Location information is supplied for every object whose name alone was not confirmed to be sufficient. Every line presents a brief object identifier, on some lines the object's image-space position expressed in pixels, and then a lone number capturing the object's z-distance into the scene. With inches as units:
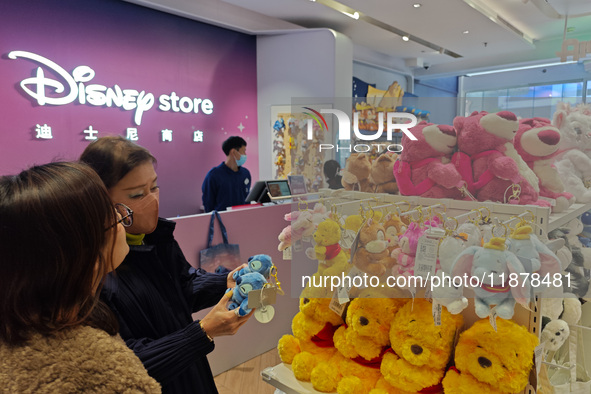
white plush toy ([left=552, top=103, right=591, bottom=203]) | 46.2
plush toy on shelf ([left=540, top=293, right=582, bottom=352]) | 54.2
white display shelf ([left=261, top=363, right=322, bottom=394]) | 57.6
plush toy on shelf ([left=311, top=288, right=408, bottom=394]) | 53.3
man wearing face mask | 160.2
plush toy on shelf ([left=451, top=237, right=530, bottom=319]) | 39.2
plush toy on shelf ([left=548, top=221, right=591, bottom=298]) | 42.8
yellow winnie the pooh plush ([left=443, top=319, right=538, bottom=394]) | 44.4
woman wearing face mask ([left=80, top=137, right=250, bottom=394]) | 39.5
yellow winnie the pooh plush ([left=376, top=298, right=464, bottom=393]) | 48.4
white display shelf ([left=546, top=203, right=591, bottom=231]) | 44.9
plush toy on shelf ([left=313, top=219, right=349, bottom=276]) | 50.9
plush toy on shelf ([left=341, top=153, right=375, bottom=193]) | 49.1
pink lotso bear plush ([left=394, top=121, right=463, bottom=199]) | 46.7
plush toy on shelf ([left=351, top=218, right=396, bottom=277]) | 48.5
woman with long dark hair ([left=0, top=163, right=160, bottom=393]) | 26.1
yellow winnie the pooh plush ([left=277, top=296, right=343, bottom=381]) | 59.2
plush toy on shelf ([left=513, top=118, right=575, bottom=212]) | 47.4
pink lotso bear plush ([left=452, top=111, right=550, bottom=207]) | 46.1
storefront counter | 101.6
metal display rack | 43.7
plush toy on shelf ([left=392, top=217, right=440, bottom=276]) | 45.6
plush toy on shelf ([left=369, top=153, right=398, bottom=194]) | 49.6
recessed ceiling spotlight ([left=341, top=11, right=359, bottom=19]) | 213.4
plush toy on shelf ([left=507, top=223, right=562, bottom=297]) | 40.3
